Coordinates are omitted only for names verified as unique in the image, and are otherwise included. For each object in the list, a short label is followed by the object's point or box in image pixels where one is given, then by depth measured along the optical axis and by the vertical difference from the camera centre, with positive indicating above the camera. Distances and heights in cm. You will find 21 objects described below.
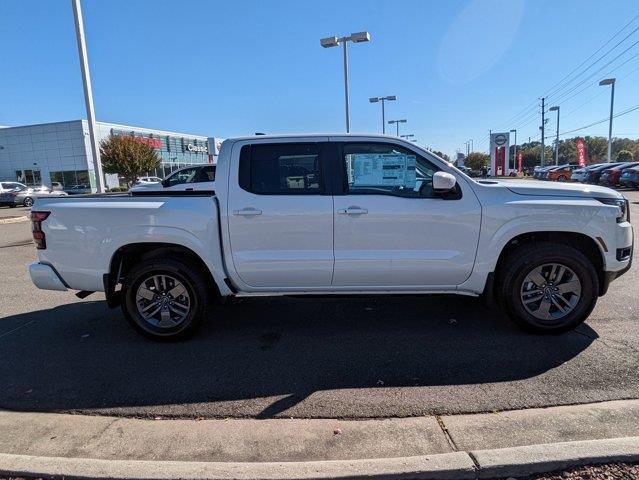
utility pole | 5930 +507
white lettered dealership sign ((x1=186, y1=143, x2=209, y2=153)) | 5268 +320
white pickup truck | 416 -63
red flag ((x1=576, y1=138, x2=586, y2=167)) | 4397 +46
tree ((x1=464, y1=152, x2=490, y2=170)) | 6977 +31
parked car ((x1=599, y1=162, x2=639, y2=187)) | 2469 -99
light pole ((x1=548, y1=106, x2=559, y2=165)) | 5566 +616
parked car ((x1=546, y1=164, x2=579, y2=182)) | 3575 -116
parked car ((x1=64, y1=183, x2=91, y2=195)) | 3726 -84
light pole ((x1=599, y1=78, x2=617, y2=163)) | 3616 +509
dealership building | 4353 +277
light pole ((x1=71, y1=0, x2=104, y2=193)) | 1174 +280
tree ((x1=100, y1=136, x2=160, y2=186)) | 3453 +160
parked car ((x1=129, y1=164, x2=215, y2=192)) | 1320 -4
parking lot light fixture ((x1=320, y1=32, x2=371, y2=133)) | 2036 +584
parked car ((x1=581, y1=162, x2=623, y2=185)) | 2724 -99
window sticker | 431 -3
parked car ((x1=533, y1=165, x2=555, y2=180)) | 4116 -129
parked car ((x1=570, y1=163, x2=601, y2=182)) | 2948 -108
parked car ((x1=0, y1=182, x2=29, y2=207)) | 2598 -64
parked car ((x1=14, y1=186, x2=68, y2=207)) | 2620 -85
